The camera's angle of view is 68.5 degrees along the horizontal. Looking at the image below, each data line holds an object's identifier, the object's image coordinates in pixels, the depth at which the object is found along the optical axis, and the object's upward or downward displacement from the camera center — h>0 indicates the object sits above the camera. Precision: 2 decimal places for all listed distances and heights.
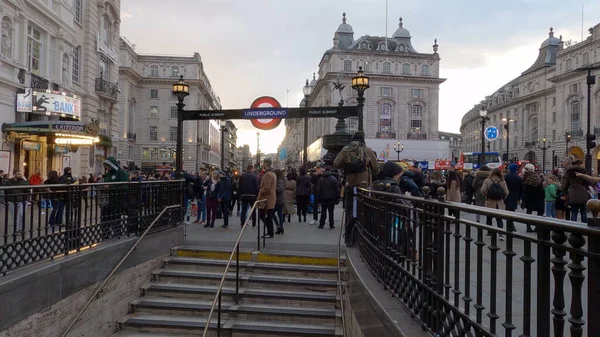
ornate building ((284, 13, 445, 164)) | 77.31 +15.31
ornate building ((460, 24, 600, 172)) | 63.91 +13.14
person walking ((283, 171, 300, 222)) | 14.42 -0.82
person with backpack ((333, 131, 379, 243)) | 8.40 +0.15
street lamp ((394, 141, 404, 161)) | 48.65 +3.11
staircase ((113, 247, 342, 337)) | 7.39 -2.32
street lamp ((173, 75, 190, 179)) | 13.68 +2.07
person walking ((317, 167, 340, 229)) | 12.13 -0.48
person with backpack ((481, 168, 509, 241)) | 10.20 -0.32
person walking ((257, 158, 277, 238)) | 10.84 -0.58
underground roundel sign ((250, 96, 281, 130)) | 13.95 +1.71
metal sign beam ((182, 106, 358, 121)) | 13.61 +1.89
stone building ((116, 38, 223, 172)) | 74.88 +10.55
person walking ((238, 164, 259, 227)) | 12.08 -0.46
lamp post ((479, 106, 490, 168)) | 24.58 +3.51
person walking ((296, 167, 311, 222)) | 14.62 -0.53
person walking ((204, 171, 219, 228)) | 13.04 -0.79
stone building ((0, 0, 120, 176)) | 19.77 +4.58
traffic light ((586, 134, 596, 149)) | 23.28 +1.95
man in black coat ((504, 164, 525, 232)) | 11.31 -0.25
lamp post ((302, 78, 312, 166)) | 23.59 +4.42
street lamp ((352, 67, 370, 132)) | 11.95 +2.45
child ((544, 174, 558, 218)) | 12.80 -0.51
